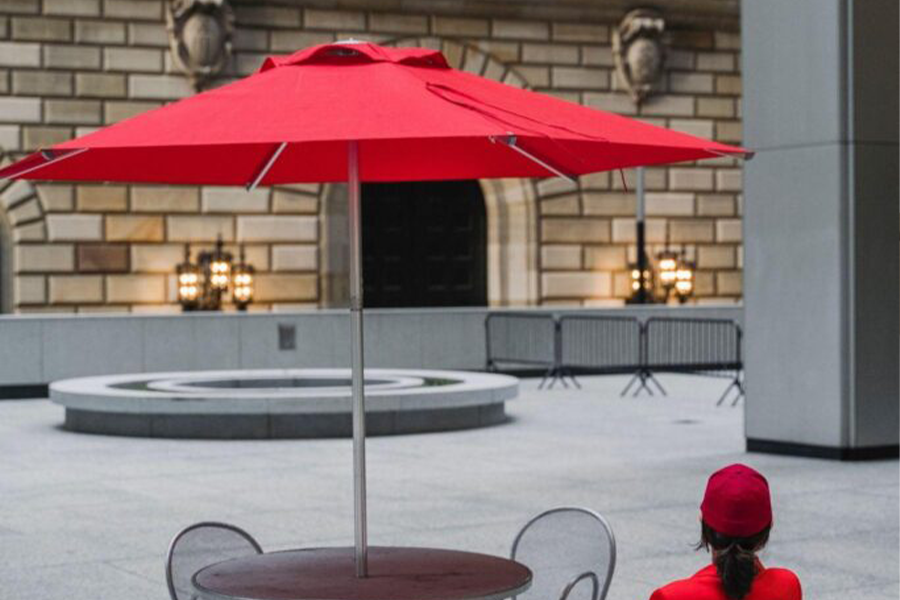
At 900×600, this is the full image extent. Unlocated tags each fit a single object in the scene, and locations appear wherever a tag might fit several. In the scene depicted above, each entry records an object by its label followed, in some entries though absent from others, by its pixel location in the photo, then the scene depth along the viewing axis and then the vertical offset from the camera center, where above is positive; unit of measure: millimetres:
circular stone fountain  17891 -1212
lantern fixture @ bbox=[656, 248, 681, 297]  32406 +350
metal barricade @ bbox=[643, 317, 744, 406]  28109 -915
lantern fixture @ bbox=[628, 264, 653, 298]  32272 +142
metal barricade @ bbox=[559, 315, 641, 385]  28047 -891
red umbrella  5688 +555
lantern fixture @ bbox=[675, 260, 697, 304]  32438 +93
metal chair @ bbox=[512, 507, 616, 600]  6141 -943
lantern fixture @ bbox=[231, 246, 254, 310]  29578 +82
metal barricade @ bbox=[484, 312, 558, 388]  27562 -776
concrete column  14750 +474
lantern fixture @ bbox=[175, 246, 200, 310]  29125 +85
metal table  5777 -973
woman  4242 -602
